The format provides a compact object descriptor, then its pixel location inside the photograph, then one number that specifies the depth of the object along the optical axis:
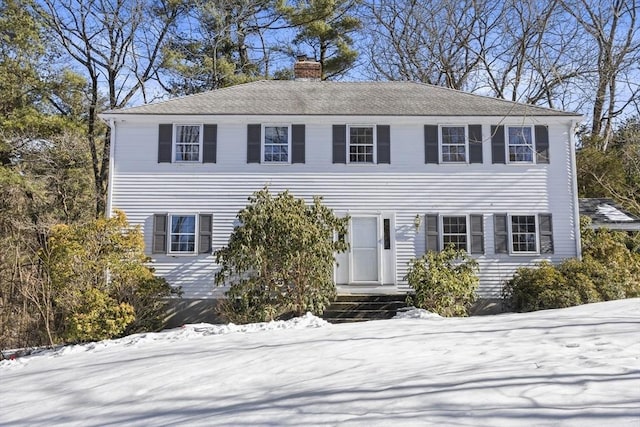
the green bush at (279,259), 10.29
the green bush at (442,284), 11.06
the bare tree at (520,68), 19.44
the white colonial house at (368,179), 12.64
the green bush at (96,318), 10.02
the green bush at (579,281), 10.77
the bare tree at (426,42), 23.30
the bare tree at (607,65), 10.01
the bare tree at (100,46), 19.59
